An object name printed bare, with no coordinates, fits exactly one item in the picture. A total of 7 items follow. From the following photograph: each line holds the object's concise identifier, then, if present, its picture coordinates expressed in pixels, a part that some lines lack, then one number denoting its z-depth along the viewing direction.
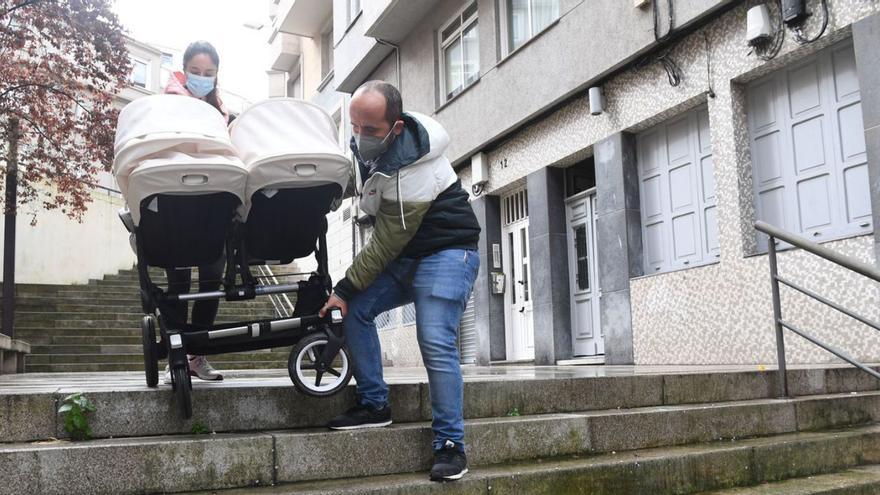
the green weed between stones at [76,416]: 3.63
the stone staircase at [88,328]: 11.12
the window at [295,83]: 24.52
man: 3.67
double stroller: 3.57
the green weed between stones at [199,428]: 3.85
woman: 4.09
